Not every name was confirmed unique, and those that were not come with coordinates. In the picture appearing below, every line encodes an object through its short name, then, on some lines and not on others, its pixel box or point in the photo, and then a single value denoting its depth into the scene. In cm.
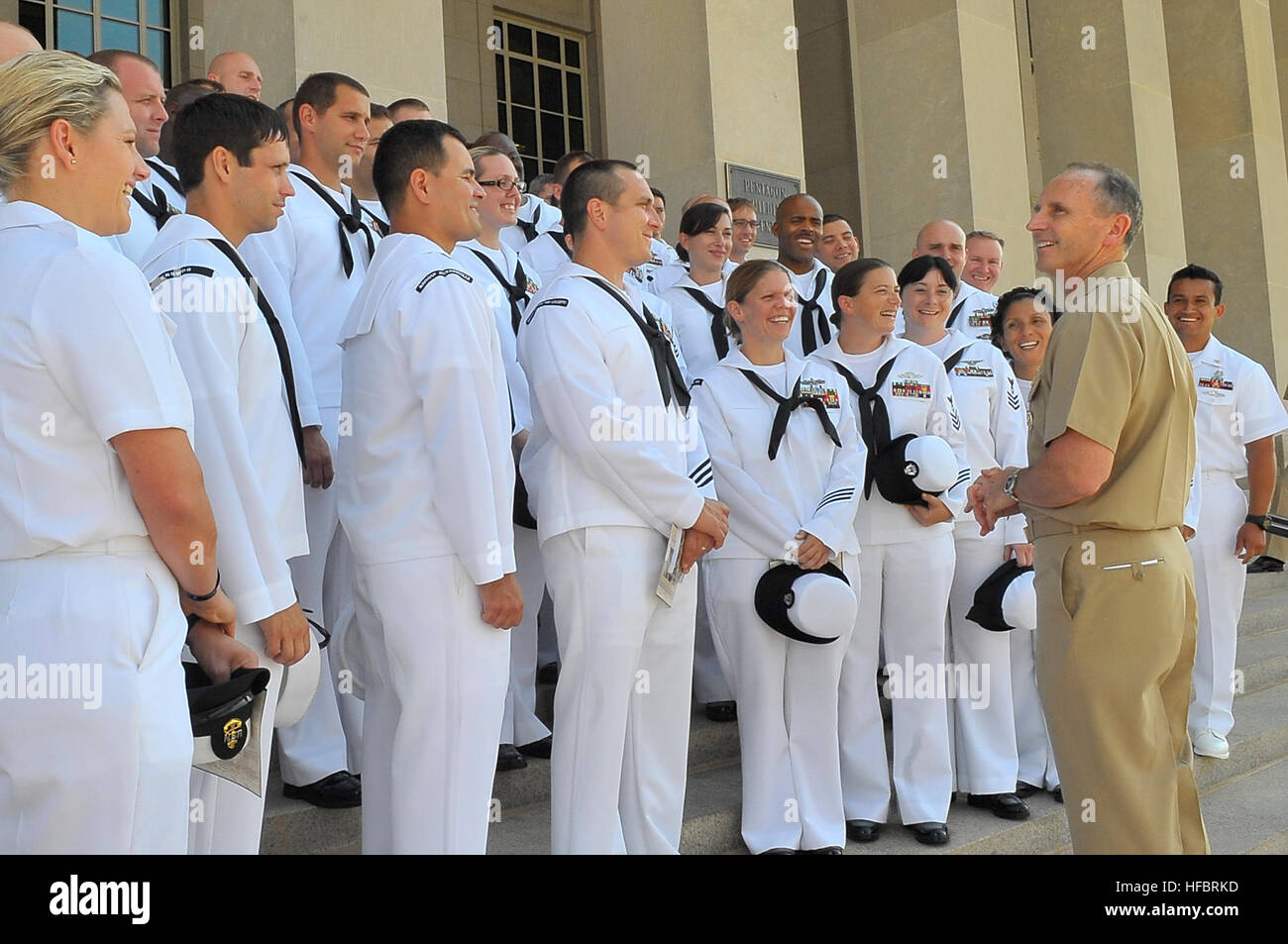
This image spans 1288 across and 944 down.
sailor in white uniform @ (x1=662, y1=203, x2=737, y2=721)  606
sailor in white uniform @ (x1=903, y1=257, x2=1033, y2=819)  532
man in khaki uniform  346
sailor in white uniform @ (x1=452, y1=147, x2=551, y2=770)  495
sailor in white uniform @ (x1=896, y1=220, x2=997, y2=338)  657
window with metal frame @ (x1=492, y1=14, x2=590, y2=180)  1308
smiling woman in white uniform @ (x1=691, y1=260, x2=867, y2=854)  474
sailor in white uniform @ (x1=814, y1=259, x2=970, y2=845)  504
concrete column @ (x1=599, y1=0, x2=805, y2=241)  873
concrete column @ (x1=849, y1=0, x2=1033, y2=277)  1050
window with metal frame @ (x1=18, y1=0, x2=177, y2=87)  973
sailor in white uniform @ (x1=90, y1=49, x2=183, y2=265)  420
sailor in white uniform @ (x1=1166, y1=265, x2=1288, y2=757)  664
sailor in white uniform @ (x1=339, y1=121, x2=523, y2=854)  342
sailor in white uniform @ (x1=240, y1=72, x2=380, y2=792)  412
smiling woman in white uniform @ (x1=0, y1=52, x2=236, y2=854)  221
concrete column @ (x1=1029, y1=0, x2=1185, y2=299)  1237
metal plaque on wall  872
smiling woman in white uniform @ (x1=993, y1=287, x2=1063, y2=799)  562
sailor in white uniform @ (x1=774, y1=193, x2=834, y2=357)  677
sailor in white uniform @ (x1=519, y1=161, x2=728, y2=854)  396
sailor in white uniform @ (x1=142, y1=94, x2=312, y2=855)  291
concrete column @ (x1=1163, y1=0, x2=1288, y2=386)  1366
